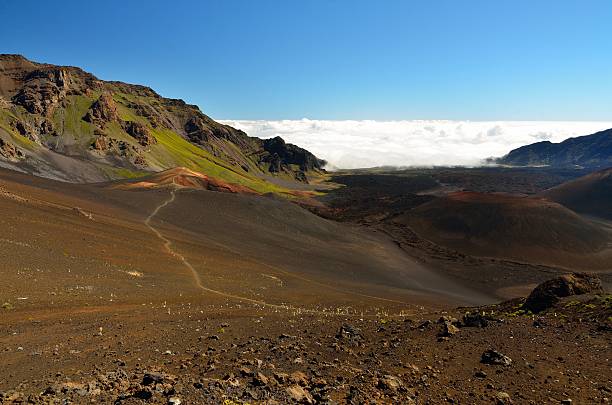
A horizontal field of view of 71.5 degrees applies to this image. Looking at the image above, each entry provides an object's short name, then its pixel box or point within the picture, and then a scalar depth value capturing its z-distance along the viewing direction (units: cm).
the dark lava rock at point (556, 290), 1750
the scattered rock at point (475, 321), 1423
